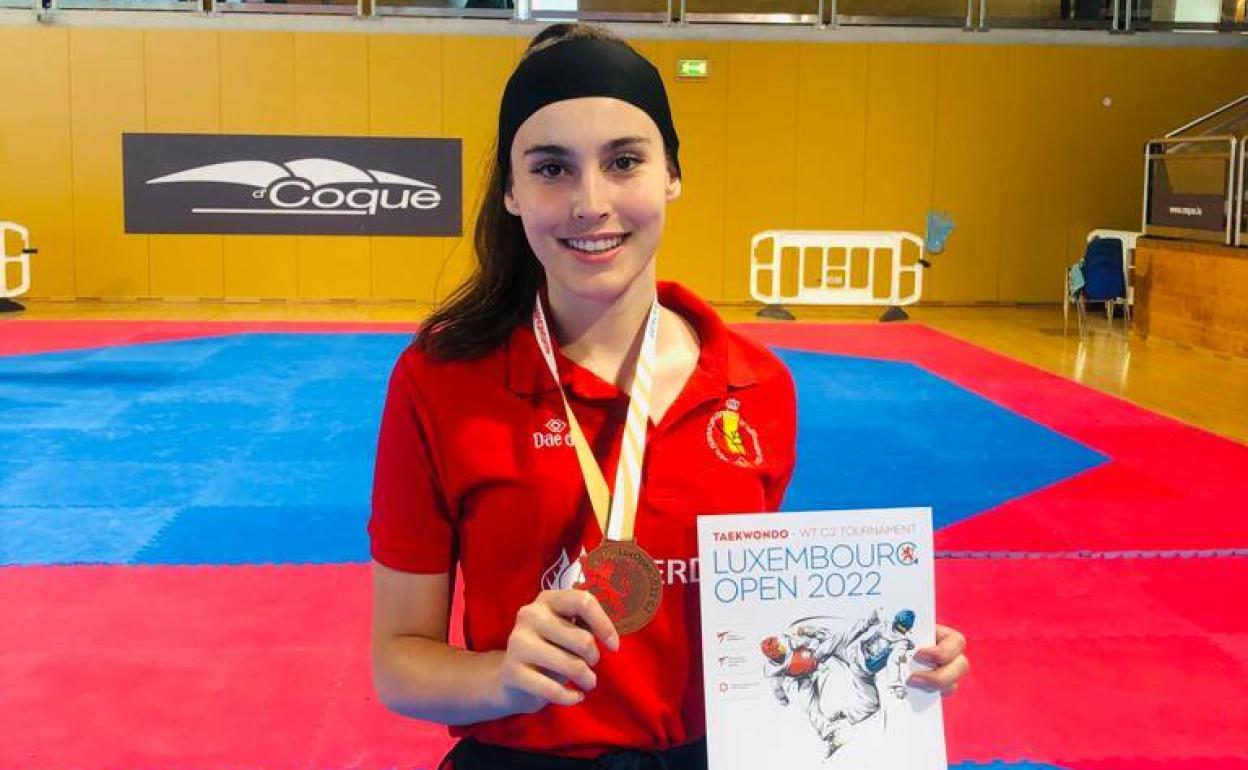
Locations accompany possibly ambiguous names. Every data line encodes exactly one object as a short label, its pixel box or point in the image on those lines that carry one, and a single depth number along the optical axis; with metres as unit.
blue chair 14.23
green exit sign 17.03
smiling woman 1.74
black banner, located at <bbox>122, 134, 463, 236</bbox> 16.55
